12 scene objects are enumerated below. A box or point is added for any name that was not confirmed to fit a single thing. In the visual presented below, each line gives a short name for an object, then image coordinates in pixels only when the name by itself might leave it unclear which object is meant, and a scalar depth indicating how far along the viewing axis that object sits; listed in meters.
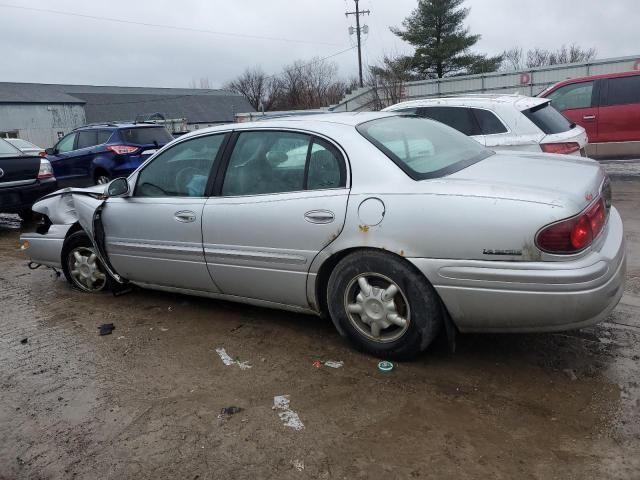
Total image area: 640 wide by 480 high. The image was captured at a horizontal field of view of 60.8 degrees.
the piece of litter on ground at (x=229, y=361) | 3.48
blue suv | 11.42
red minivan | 9.17
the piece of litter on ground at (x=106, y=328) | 4.18
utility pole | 42.75
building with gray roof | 42.25
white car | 6.10
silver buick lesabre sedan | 2.79
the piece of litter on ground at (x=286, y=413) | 2.79
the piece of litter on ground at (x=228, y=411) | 2.91
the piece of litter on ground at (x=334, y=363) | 3.38
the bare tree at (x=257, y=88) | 69.75
